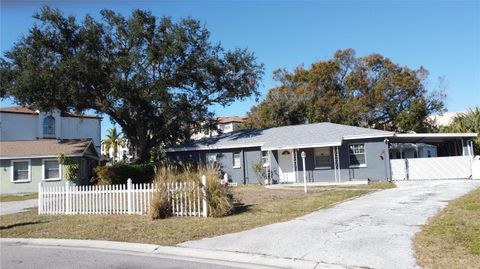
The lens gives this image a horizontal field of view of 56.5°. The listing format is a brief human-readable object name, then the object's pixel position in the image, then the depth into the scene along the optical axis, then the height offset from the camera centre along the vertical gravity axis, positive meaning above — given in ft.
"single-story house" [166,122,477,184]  87.97 +3.16
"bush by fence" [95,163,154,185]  92.02 -0.11
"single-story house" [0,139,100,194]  103.71 +2.33
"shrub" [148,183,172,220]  43.42 -3.31
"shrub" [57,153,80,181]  102.94 +1.82
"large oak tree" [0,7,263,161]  96.58 +23.29
